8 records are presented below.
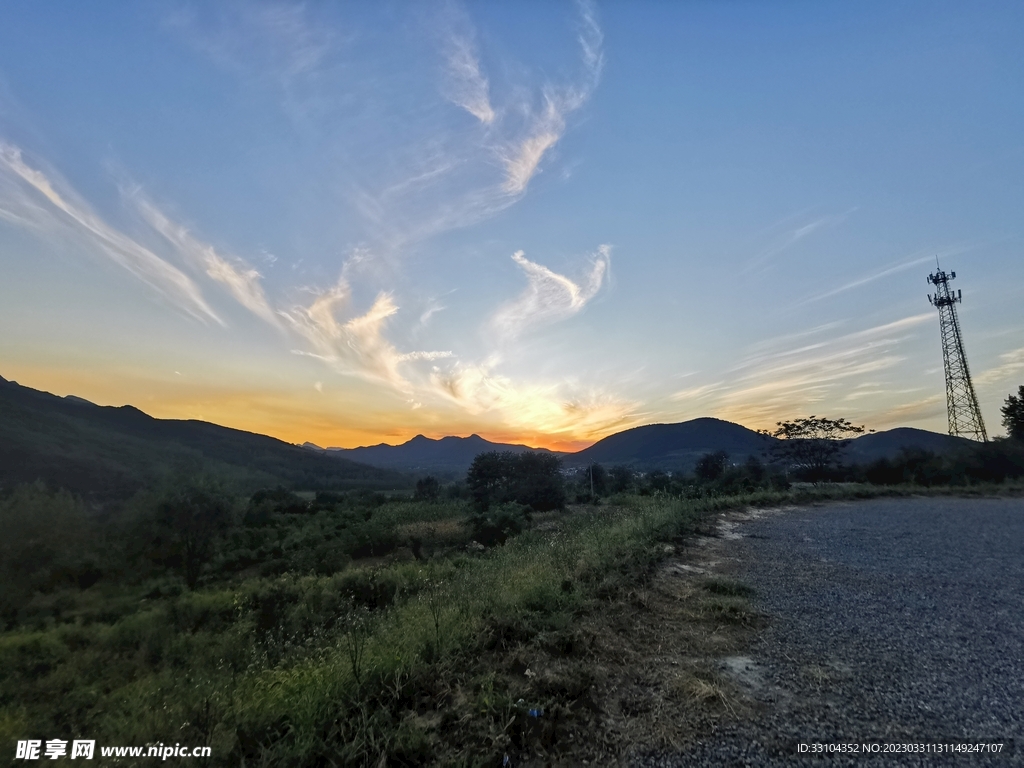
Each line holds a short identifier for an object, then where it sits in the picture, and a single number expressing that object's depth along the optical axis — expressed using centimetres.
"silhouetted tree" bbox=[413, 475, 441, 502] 5980
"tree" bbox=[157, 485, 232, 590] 2308
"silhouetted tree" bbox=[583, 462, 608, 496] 5465
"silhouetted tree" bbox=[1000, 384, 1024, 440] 3200
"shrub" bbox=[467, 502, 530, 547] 2636
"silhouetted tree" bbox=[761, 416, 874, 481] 4169
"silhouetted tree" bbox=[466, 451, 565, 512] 4244
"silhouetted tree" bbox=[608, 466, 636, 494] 5299
